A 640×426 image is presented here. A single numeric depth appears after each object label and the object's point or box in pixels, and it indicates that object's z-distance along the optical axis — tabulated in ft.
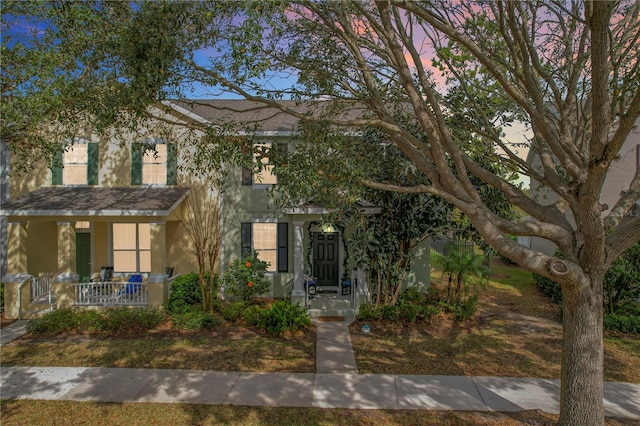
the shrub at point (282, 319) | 34.86
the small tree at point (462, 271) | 40.24
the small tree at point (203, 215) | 45.21
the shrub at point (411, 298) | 41.16
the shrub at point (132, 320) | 36.52
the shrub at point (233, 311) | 38.33
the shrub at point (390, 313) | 38.11
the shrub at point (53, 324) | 35.96
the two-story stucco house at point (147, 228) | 43.16
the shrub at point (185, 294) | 40.68
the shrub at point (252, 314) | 37.17
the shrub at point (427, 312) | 38.09
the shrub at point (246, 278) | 41.55
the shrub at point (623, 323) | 35.42
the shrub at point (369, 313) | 38.47
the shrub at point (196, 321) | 36.83
